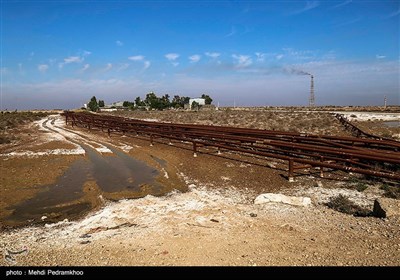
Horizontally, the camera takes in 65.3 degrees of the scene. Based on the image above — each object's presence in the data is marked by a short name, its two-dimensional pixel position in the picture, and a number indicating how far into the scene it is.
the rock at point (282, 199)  7.75
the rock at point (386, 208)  6.45
